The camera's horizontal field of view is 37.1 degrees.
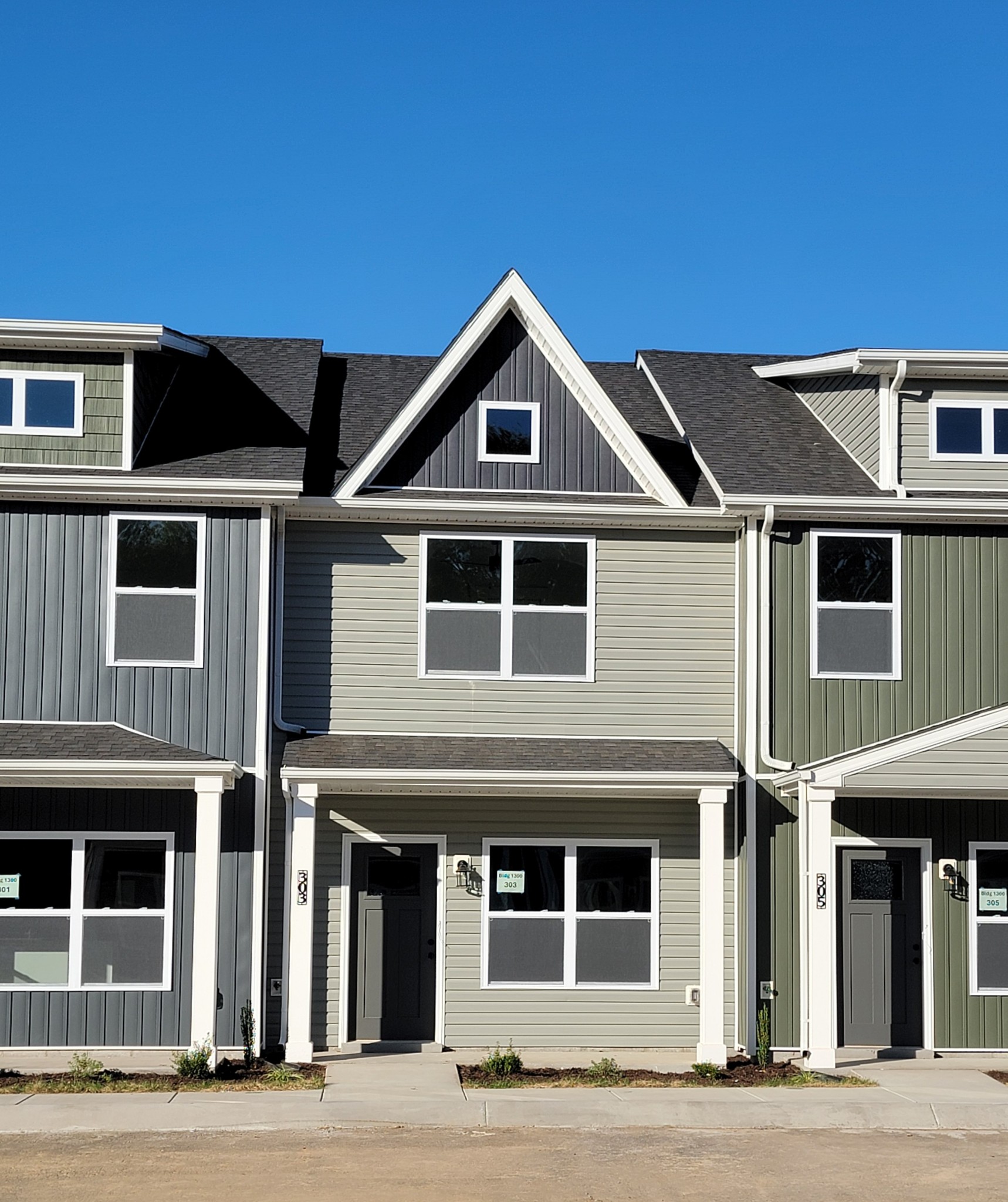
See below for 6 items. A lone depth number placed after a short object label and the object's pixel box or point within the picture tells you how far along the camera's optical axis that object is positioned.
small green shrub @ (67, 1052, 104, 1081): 14.64
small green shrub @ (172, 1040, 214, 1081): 14.88
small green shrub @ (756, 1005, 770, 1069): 16.47
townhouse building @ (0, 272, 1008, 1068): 16.31
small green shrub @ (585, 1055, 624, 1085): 15.10
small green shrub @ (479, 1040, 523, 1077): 15.12
